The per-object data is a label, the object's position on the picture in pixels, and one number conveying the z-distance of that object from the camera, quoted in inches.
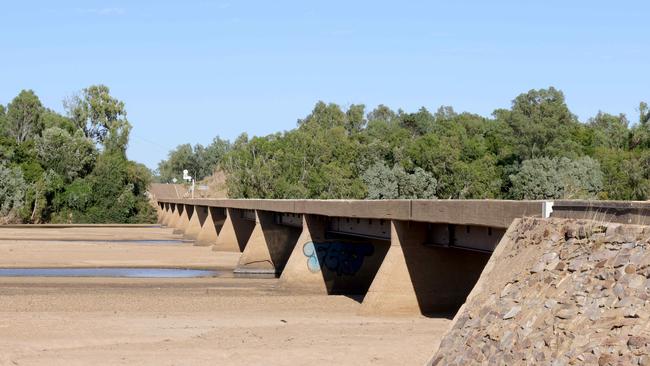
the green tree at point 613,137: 5182.1
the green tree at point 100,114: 6412.4
